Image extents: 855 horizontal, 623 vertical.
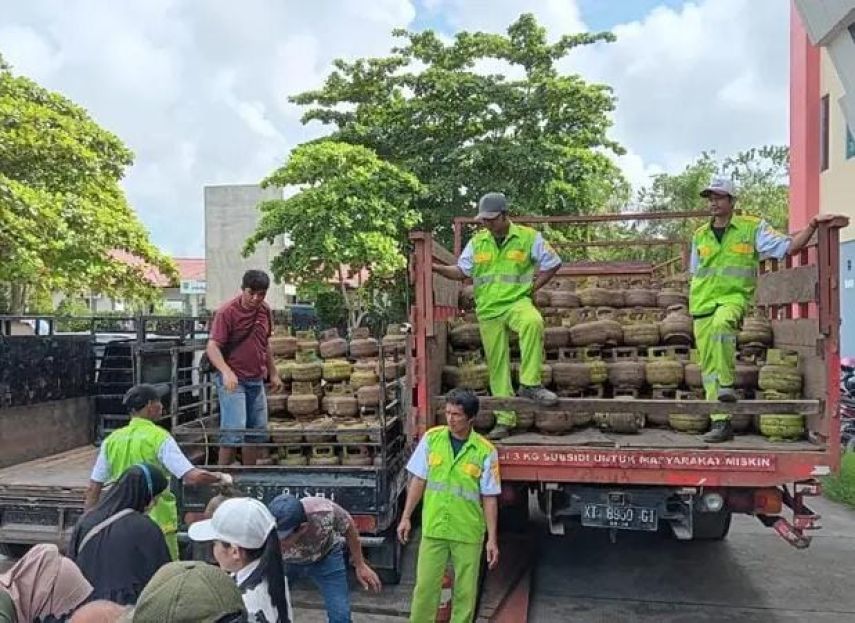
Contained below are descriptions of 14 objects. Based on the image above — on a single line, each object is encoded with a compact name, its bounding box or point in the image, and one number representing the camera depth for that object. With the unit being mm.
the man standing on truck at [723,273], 5070
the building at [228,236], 34094
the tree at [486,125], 17562
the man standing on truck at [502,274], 5273
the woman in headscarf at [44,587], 2441
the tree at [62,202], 11773
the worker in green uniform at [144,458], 4254
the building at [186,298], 27219
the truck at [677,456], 4594
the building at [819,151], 15039
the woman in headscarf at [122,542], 3098
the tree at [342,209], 16859
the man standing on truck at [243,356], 5707
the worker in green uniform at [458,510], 4207
